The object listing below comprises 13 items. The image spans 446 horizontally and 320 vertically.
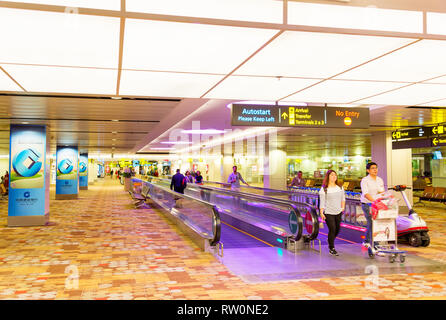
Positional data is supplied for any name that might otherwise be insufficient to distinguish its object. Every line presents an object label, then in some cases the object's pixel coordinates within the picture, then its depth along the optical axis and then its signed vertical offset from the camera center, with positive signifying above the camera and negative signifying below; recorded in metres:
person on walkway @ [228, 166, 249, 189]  17.73 -0.56
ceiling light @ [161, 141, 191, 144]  26.25 +1.79
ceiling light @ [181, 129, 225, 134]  19.04 +1.88
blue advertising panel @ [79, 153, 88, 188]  33.31 -0.16
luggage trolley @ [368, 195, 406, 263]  7.12 -1.18
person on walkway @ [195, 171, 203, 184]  26.16 -0.75
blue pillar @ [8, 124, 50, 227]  12.57 -0.26
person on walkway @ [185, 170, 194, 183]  27.48 -0.66
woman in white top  7.58 -0.71
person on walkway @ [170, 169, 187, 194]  16.38 -0.64
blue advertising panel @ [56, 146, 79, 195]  23.38 -0.23
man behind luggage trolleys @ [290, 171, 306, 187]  17.58 -0.60
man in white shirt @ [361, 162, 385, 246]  7.38 -0.43
